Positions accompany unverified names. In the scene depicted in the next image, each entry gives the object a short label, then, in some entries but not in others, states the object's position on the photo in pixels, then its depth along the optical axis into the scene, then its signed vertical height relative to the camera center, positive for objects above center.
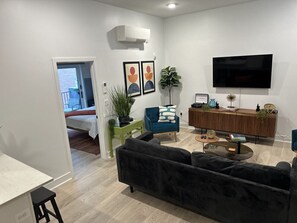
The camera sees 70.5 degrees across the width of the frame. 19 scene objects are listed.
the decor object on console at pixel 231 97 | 5.18 -0.75
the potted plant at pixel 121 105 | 4.48 -0.69
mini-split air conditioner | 4.32 +0.80
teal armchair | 4.99 -1.32
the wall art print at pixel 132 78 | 4.85 -0.16
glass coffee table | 3.48 -1.44
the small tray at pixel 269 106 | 4.71 -0.94
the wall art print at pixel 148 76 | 5.38 -0.15
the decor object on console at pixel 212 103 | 5.41 -0.91
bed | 5.04 -1.14
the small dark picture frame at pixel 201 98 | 5.63 -0.81
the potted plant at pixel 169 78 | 5.84 -0.23
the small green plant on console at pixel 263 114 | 4.48 -1.05
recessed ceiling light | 4.47 +1.36
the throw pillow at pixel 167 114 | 5.17 -1.08
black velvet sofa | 2.05 -1.28
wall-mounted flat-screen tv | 4.67 -0.13
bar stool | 2.21 -1.28
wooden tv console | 4.54 -1.27
